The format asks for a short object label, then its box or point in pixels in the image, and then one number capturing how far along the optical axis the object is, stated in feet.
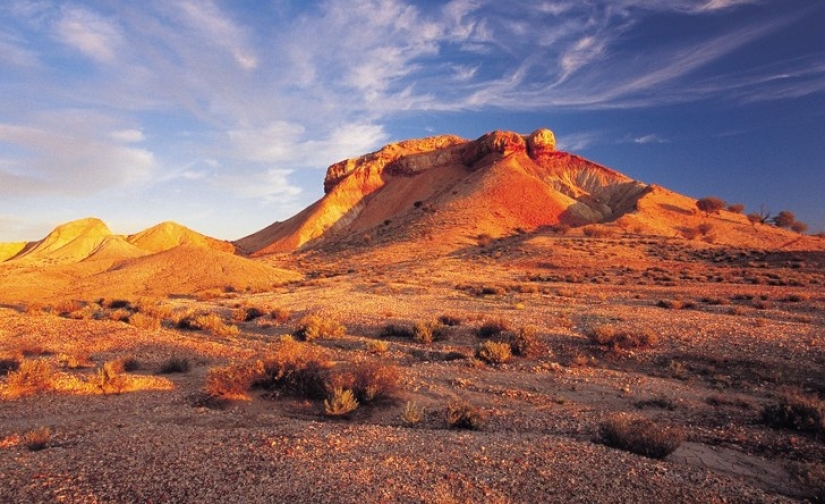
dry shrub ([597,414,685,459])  18.42
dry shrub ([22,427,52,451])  18.47
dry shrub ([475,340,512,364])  37.35
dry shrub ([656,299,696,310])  59.47
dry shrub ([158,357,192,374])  34.58
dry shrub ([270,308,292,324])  58.12
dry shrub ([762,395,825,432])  22.00
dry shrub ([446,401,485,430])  22.97
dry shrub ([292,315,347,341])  47.47
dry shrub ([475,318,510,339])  46.34
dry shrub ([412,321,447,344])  45.28
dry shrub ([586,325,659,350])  39.96
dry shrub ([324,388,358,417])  25.05
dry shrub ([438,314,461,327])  52.36
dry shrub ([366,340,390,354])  41.70
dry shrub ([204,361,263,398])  27.68
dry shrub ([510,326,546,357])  39.66
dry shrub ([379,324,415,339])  48.47
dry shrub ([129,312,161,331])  51.65
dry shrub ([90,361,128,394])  28.53
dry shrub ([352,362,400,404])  27.17
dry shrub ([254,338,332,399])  28.60
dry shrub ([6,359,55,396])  27.55
